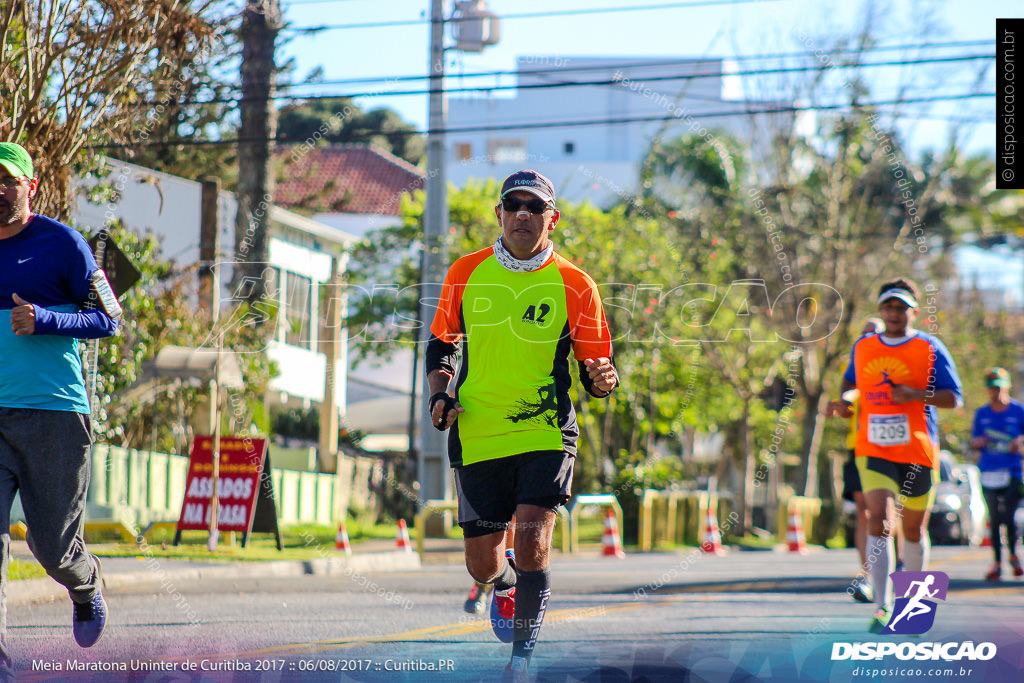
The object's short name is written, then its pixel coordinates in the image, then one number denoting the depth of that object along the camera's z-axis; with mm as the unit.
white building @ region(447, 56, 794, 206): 50706
